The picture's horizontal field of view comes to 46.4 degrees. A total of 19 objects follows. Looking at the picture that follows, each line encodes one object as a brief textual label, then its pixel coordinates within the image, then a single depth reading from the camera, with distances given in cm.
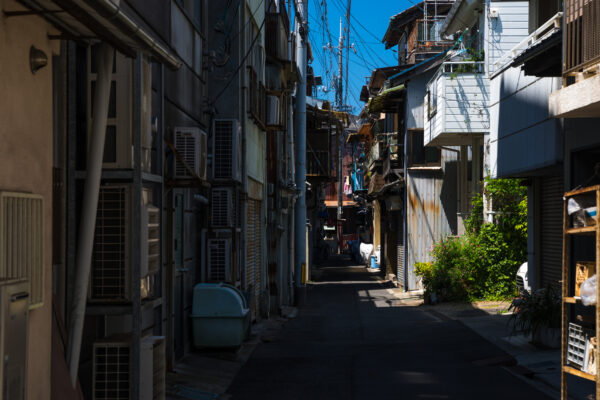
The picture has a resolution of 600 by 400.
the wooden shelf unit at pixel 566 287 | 723
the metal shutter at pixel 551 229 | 1465
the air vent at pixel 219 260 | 1355
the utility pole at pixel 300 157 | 2421
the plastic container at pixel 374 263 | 4805
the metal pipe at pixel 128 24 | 498
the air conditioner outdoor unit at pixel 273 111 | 1938
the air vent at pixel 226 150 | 1408
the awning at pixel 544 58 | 1063
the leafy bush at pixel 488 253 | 2070
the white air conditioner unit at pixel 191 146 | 1045
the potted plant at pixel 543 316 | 1232
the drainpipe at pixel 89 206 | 607
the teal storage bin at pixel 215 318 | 1250
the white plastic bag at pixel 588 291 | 709
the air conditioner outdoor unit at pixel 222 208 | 1380
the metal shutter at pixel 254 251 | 1755
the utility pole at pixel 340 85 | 4475
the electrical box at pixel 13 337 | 465
